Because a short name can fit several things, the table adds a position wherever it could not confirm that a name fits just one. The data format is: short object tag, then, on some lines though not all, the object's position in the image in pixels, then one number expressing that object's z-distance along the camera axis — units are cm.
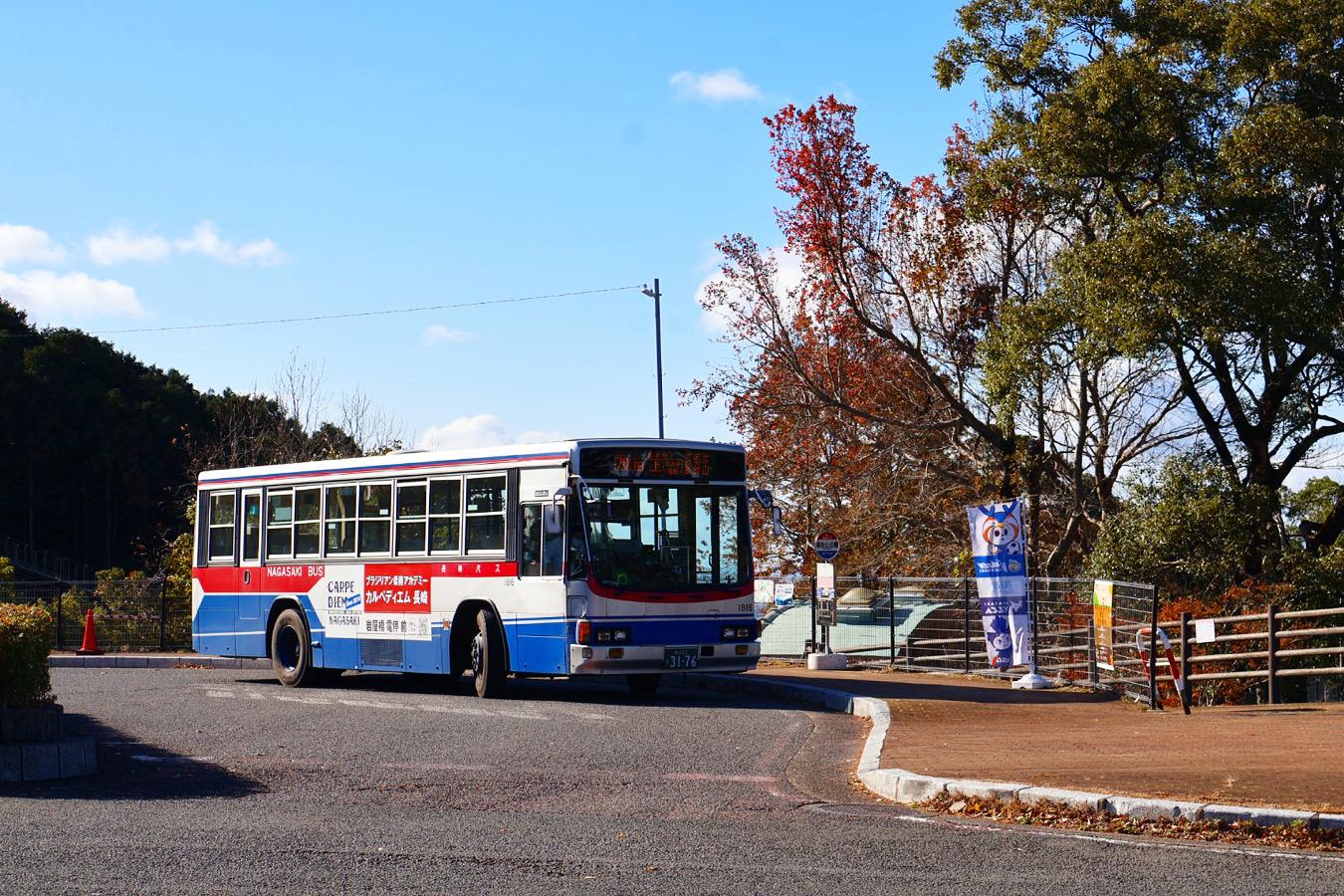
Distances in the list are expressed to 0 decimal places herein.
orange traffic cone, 2938
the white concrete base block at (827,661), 2447
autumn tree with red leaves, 2800
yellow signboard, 1998
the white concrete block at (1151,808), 917
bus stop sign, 2480
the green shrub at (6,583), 3325
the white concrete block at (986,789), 1004
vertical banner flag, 2084
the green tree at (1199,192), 2266
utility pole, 4453
